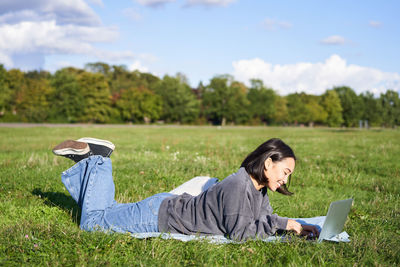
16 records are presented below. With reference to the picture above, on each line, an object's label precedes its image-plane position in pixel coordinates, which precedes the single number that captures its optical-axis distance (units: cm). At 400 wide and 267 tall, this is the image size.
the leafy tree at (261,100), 7850
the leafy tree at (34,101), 5467
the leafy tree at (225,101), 7462
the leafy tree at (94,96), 5953
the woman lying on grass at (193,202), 373
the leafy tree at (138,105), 6612
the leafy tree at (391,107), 6140
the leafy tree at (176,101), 7006
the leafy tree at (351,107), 8488
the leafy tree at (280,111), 8300
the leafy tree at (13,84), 5869
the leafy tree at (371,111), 8112
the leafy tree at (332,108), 8550
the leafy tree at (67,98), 5731
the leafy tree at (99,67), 8788
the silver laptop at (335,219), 345
